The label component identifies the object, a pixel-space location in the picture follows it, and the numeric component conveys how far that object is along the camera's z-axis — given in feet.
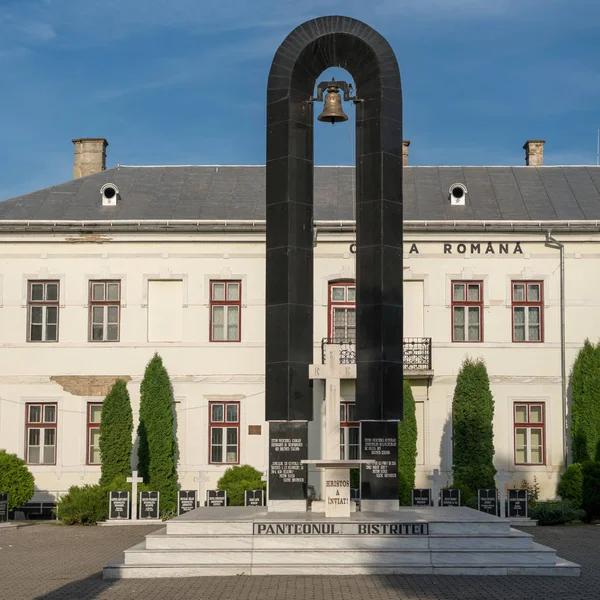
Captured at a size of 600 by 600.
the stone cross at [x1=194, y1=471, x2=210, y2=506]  89.66
